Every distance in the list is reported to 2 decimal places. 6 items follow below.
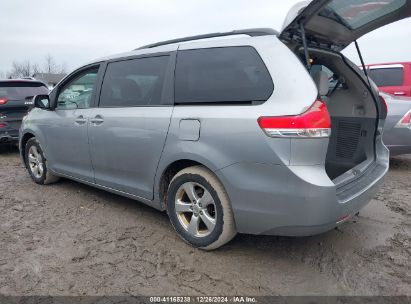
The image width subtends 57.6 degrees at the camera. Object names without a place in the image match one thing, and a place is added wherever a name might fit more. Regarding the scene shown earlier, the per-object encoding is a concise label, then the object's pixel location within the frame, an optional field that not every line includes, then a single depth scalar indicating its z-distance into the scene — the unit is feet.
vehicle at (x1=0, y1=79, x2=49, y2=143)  24.06
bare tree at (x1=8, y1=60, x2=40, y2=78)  207.31
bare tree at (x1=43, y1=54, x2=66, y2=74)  229.56
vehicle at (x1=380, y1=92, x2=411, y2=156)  18.74
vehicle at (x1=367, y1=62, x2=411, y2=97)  25.84
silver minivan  8.57
